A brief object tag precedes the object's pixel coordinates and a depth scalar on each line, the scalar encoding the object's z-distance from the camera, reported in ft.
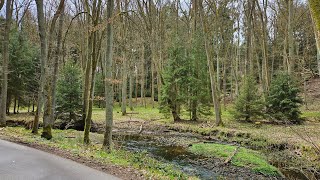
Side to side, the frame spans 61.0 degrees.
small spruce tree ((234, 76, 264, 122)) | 61.77
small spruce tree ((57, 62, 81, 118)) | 63.31
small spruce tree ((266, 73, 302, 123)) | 57.52
